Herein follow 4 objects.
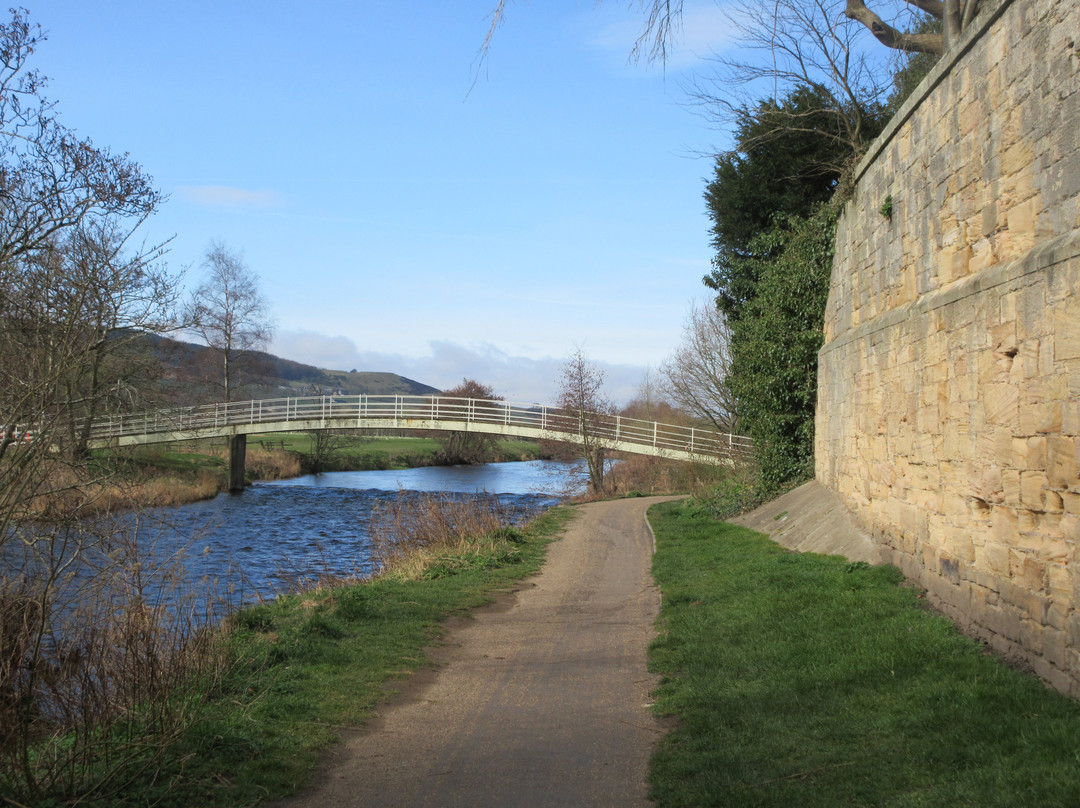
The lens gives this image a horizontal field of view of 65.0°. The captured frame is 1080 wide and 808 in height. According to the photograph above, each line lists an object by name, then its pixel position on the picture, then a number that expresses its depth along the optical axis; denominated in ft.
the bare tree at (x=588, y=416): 106.32
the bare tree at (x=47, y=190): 29.32
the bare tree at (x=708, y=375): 94.22
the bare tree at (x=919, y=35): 35.14
